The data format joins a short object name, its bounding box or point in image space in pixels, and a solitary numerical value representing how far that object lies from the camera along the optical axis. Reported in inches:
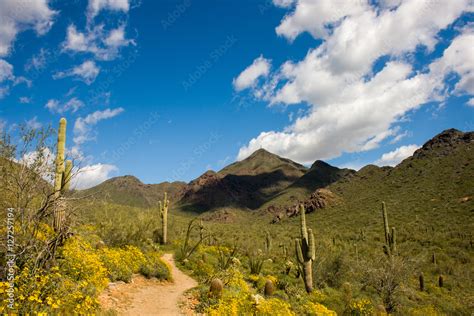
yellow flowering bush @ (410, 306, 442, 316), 490.3
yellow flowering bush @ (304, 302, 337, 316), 348.5
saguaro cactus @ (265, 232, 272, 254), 864.0
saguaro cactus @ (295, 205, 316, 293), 574.2
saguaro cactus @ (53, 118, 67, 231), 305.9
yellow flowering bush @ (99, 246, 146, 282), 406.9
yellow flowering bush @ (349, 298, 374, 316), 434.5
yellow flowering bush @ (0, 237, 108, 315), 215.8
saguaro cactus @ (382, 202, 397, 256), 835.5
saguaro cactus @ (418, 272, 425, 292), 750.5
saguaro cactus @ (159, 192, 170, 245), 850.0
